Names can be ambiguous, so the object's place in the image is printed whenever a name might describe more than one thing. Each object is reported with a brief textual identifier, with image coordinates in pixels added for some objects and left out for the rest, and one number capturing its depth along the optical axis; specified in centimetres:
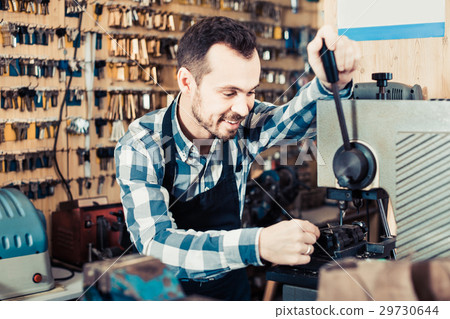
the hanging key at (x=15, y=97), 361
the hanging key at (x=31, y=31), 367
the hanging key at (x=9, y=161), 362
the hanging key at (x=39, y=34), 371
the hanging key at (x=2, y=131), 359
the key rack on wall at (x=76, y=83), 365
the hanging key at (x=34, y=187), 372
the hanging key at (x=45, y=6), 374
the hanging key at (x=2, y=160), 359
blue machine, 276
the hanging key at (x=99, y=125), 409
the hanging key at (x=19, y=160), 365
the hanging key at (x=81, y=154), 402
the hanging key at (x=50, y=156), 384
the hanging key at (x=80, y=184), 405
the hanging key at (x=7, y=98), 357
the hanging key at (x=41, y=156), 379
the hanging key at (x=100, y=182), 416
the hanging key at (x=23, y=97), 363
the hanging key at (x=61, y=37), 383
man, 125
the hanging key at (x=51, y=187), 387
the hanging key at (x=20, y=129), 364
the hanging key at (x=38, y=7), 370
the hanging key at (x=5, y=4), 349
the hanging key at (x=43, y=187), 382
